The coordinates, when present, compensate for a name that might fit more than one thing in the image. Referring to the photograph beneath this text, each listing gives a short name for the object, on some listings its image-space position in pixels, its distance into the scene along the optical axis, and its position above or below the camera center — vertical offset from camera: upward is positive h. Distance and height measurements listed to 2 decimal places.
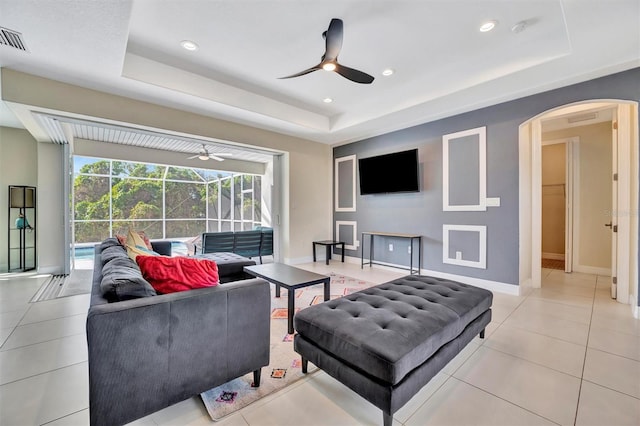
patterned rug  1.60 -1.14
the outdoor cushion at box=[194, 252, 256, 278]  3.55 -0.69
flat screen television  4.71 +0.73
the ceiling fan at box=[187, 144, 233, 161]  6.66 +1.51
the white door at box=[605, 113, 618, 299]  3.42 -0.08
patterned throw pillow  3.03 -0.30
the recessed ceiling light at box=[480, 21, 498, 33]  2.61 +1.81
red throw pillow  1.67 -0.38
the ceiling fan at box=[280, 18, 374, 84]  2.39 +1.47
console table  4.64 -0.51
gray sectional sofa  1.25 -0.69
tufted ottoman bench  1.38 -0.73
